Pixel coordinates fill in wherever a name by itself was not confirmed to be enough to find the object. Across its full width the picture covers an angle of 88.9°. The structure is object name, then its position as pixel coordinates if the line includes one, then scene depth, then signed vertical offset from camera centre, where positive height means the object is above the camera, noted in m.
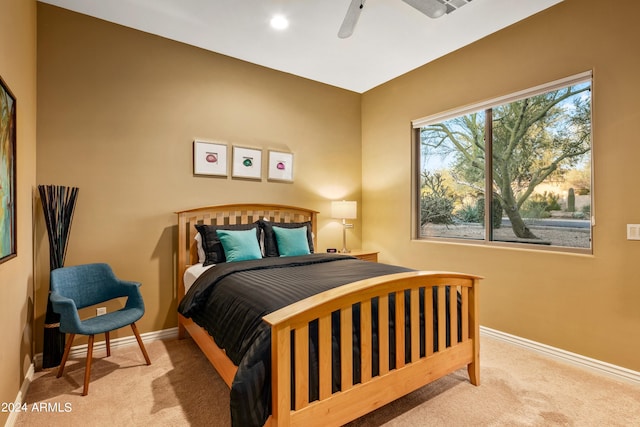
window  2.70 +0.43
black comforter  1.42 -0.53
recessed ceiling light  2.79 +1.69
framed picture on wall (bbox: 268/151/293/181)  3.78 +0.57
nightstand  3.90 -0.50
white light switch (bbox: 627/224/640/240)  2.28 -0.13
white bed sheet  2.84 -0.52
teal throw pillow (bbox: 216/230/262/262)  2.92 -0.29
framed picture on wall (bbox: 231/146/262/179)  3.53 +0.56
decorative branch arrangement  2.43 -0.20
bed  1.43 -0.67
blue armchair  2.11 -0.62
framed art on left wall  1.65 +0.22
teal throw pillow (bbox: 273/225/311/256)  3.23 -0.28
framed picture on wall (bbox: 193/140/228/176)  3.29 +0.58
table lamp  4.00 +0.05
